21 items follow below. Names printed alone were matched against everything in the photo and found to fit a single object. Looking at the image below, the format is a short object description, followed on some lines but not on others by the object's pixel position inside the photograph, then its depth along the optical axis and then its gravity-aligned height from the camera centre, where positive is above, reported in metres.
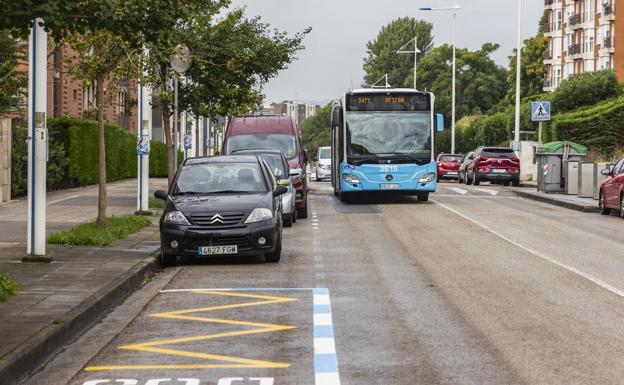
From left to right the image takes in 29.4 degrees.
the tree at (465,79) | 123.38 +7.37
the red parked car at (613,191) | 28.59 -0.97
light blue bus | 31.98 +0.22
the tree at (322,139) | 192.12 +1.51
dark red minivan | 30.33 +0.31
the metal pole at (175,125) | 26.24 +0.51
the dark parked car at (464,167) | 54.31 -0.80
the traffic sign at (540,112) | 46.56 +1.51
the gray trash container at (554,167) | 41.66 -0.58
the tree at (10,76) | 24.42 +1.46
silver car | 23.67 -0.56
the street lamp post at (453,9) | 72.30 +8.74
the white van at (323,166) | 62.22 -0.92
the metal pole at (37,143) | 14.91 +0.03
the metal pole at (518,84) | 57.89 +3.34
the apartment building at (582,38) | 93.94 +9.64
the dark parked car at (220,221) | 16.16 -1.02
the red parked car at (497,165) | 50.94 -0.63
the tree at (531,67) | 112.94 +7.92
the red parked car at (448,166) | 61.03 -0.84
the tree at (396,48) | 150.12 +13.03
